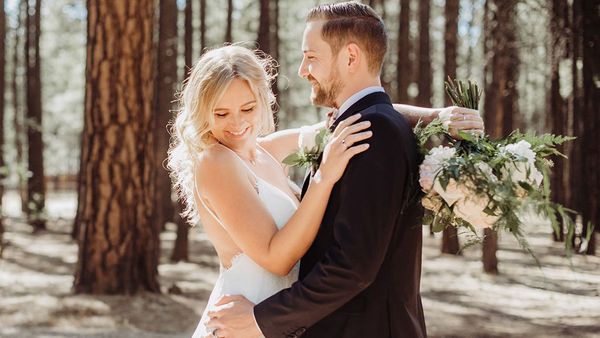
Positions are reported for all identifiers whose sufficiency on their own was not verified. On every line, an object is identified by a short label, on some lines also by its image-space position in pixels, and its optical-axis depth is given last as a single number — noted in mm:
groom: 2486
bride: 2697
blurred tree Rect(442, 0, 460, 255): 16667
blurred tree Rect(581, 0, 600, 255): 12555
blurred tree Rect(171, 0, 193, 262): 16781
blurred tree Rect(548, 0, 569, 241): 14031
